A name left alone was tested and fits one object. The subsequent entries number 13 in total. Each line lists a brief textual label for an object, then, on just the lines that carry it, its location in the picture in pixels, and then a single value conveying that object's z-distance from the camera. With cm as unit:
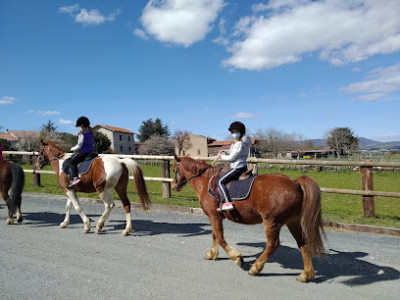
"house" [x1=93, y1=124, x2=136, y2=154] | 7850
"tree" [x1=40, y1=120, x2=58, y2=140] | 6571
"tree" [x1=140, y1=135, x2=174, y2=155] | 7194
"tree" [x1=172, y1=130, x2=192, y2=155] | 8244
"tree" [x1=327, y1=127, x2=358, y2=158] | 7388
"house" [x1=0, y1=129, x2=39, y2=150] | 6718
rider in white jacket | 451
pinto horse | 648
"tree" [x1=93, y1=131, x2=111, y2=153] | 5242
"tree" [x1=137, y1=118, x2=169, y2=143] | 7746
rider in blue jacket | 662
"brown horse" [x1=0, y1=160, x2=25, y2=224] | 700
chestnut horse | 384
